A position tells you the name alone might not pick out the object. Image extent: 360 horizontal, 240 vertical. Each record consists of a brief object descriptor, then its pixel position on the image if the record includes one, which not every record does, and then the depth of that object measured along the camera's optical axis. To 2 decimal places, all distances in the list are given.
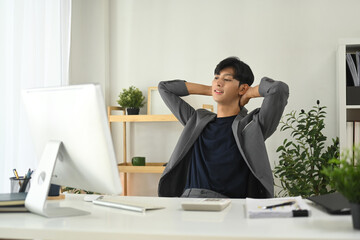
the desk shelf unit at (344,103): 2.98
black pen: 1.27
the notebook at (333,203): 1.24
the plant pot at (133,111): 3.44
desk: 1.00
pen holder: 1.61
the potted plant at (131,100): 3.43
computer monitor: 1.24
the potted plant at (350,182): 1.00
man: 2.09
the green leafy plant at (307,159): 2.99
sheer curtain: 2.50
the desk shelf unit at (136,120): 3.31
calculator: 1.33
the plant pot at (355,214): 1.01
